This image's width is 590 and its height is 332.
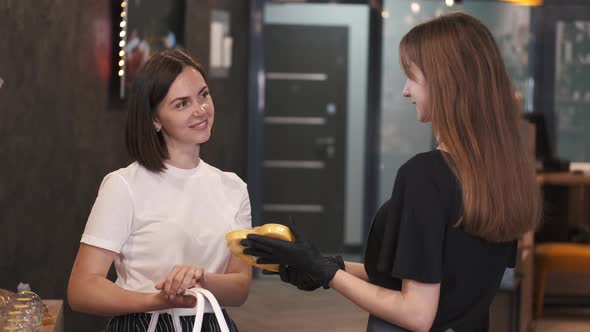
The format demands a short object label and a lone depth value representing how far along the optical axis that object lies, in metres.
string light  5.14
